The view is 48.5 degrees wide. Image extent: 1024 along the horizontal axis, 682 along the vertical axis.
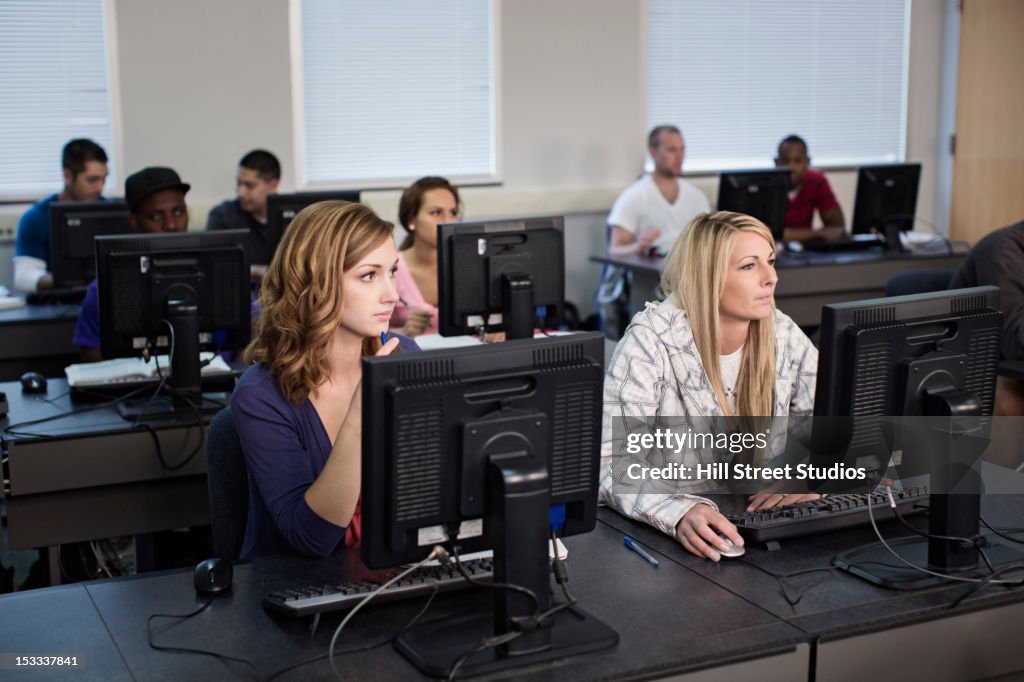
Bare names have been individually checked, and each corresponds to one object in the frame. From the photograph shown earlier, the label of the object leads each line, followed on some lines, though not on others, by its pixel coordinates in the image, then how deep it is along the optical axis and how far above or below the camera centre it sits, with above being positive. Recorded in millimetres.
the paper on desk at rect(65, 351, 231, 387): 3166 -554
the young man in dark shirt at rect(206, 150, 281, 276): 5469 -136
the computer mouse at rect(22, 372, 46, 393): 3158 -576
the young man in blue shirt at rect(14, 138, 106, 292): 5105 -95
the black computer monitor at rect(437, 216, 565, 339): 3270 -287
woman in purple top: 1983 -314
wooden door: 7285 +367
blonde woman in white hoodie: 2343 -357
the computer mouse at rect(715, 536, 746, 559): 1910 -631
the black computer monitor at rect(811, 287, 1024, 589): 1869 -375
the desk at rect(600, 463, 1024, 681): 1662 -669
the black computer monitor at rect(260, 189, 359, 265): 4633 -133
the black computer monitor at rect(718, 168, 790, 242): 5500 -98
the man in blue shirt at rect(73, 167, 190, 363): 3799 -87
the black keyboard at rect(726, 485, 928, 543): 1963 -602
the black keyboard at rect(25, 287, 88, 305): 4609 -490
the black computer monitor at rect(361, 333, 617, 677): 1511 -391
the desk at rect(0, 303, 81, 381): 4238 -619
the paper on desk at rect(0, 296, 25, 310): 4477 -501
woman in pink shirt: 4195 -173
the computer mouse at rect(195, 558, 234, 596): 1761 -621
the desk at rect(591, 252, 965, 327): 5312 -491
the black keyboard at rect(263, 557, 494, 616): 1655 -617
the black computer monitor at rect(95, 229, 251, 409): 2934 -311
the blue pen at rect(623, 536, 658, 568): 1900 -639
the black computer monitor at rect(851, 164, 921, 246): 5793 -135
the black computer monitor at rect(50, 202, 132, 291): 4355 -208
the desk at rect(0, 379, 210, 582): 2734 -746
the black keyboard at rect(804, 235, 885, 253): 5898 -369
